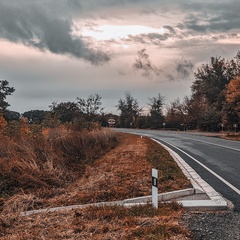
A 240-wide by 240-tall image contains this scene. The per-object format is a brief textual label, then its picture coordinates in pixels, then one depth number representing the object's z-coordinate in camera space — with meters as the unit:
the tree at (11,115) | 54.56
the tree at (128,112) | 83.86
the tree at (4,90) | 57.32
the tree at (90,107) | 70.81
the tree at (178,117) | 63.97
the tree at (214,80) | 63.03
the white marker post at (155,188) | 6.70
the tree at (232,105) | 42.78
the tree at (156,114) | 72.06
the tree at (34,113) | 73.84
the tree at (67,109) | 63.12
